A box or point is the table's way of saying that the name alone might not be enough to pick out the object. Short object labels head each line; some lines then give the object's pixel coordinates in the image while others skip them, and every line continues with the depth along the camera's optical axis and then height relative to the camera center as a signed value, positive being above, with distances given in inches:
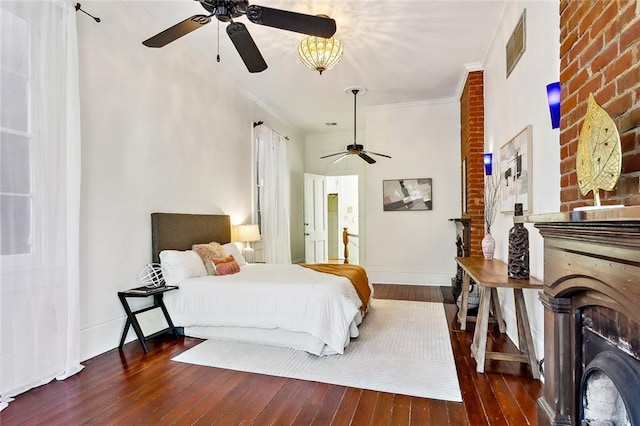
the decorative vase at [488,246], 138.0 -14.0
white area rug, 94.6 -46.8
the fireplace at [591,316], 43.1 -16.8
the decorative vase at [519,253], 100.3 -12.3
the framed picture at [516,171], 111.2 +14.0
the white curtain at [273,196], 234.7 +12.3
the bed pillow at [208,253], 151.6 -17.4
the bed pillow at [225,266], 146.9 -22.4
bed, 116.0 -32.4
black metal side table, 119.6 -33.7
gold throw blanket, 141.9 -26.4
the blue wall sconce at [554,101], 80.9 +25.5
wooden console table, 97.0 -32.0
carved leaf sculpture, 49.6 +8.7
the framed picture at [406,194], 242.7 +12.1
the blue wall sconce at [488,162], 163.3 +23.0
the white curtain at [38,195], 88.0 +5.6
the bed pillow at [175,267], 135.5 -20.6
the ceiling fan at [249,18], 84.2 +48.2
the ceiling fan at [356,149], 209.7 +38.0
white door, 298.1 -4.7
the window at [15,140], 87.7 +19.6
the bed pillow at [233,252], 171.0 -19.1
